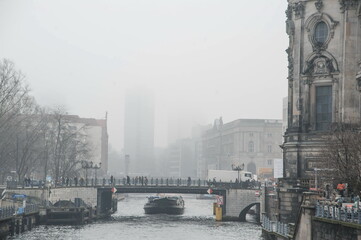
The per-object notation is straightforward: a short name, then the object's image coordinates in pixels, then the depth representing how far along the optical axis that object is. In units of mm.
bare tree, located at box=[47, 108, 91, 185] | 126562
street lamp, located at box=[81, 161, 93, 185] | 115731
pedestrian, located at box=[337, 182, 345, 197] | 48094
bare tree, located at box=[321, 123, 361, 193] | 53000
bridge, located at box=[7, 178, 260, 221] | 107875
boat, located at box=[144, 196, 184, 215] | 132125
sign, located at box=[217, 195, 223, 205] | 113644
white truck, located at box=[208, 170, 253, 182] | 146500
